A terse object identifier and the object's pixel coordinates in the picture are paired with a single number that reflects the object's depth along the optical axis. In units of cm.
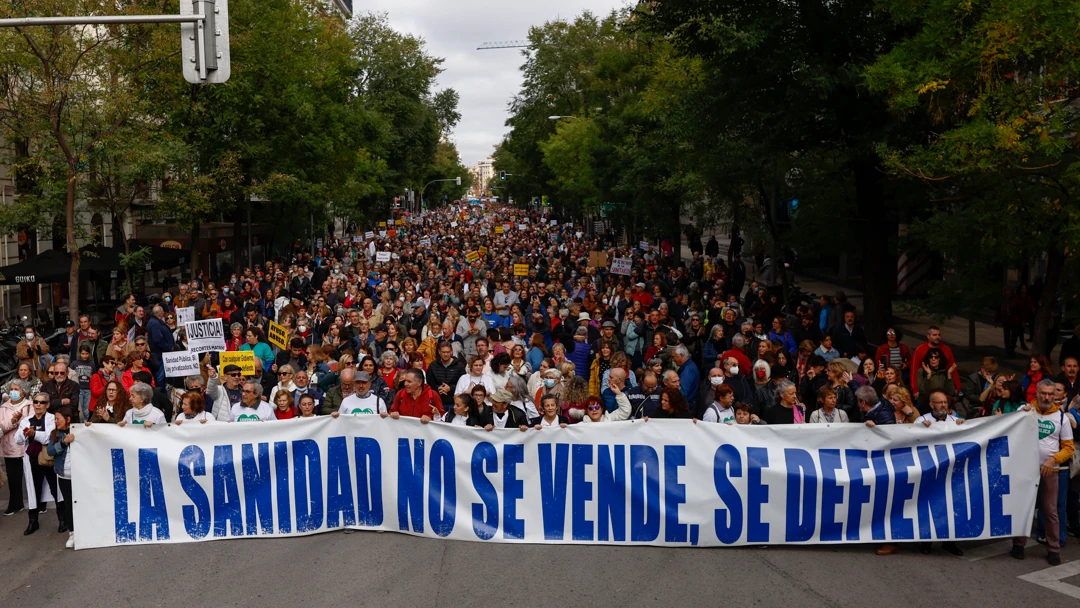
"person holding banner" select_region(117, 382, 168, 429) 944
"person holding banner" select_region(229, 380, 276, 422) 993
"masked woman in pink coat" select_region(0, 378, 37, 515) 979
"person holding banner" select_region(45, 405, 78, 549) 912
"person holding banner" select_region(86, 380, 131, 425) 971
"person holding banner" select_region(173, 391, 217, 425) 934
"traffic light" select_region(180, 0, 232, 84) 975
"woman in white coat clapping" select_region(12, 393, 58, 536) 952
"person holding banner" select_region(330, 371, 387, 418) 1014
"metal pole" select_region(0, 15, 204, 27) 929
